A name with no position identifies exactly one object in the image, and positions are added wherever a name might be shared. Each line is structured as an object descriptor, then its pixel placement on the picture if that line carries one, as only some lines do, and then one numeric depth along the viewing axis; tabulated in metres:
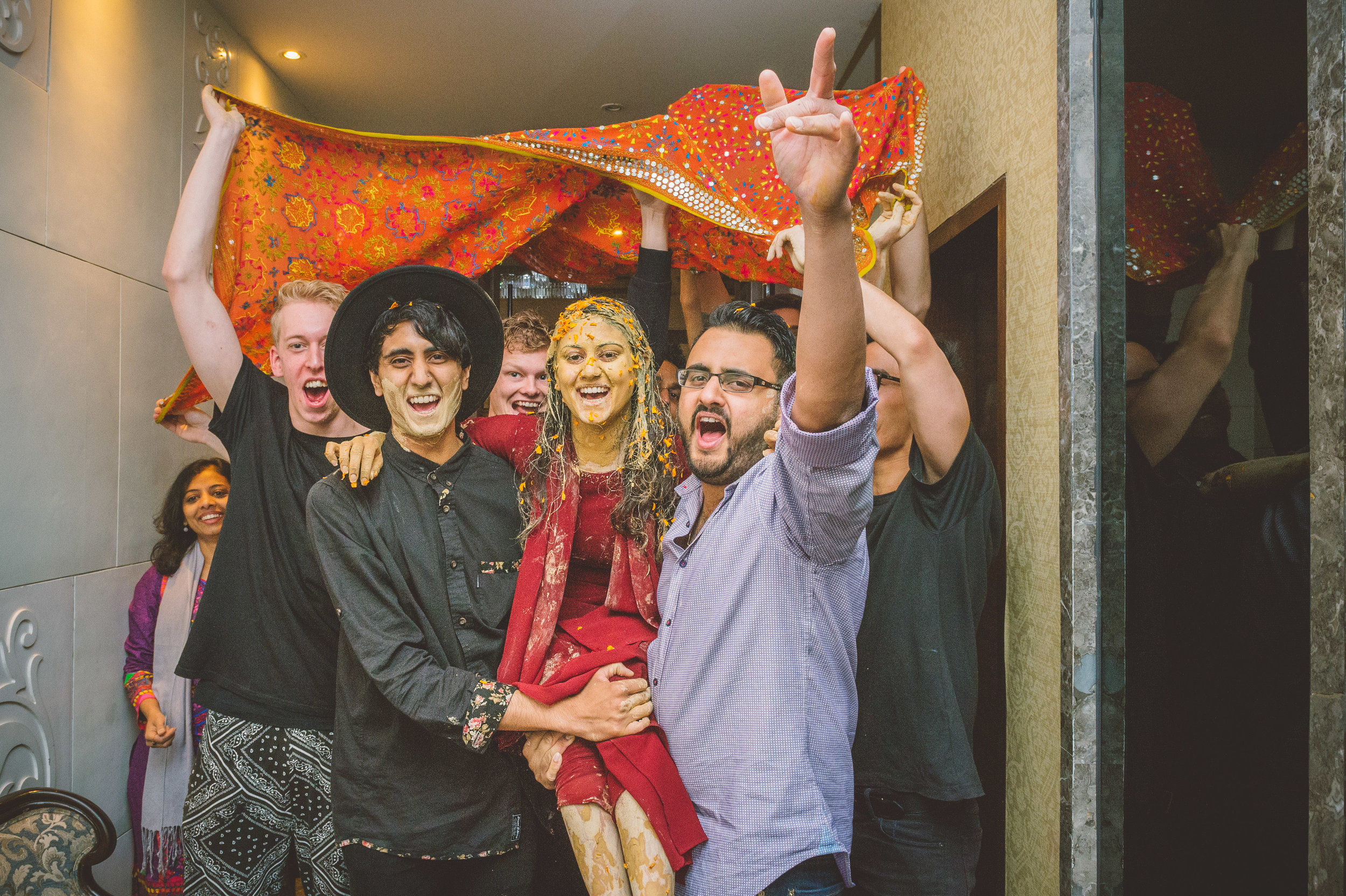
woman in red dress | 1.57
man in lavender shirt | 1.32
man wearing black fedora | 1.71
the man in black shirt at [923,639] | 1.84
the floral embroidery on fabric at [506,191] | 2.38
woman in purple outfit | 2.95
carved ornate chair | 2.00
